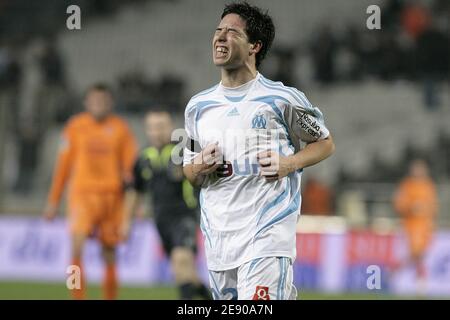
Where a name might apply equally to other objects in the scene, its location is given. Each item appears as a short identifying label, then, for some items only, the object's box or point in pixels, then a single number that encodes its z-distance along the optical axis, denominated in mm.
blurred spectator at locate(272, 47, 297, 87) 20672
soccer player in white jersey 5223
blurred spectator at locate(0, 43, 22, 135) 20469
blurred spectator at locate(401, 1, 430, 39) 22312
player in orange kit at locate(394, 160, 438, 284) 16422
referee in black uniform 9289
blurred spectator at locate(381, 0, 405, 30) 22562
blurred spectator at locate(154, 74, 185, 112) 21000
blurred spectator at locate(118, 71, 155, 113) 21250
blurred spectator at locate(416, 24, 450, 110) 21250
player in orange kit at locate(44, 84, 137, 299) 11422
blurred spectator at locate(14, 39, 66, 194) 19750
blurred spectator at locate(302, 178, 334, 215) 18703
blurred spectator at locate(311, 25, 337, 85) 22203
